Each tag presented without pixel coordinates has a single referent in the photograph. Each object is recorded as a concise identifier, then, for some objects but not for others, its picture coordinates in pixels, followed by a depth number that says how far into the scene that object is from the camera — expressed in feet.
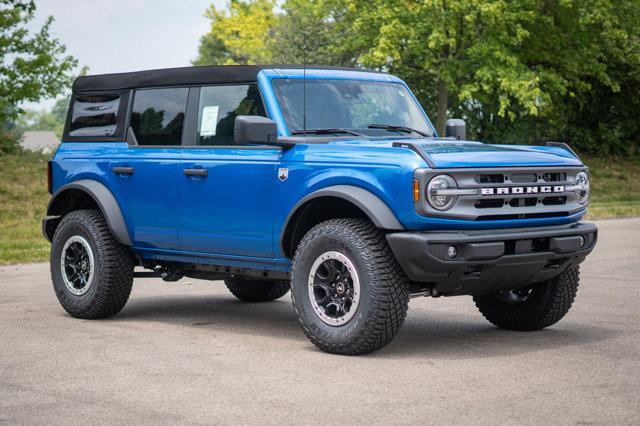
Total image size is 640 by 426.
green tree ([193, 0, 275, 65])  179.73
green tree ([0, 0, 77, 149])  105.50
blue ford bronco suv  25.59
